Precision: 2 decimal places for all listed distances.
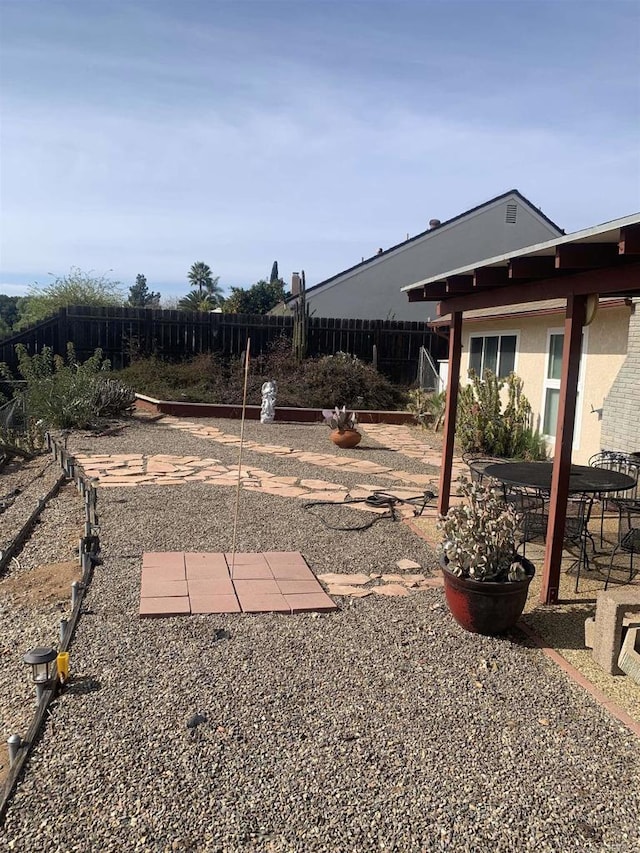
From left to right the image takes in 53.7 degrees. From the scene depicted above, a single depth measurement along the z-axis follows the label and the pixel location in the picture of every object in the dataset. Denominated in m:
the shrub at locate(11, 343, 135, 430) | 10.62
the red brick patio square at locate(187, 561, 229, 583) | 4.50
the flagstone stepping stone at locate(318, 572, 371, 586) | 4.58
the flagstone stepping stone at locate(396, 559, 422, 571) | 4.98
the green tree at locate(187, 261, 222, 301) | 80.36
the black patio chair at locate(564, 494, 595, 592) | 4.86
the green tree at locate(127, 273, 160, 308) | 54.76
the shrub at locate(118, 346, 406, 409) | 14.29
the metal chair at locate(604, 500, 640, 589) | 4.47
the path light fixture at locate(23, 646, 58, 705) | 2.83
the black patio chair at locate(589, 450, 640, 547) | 5.90
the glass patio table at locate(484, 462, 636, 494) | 4.63
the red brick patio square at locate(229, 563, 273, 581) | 4.54
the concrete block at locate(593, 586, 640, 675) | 3.35
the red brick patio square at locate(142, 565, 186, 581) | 4.42
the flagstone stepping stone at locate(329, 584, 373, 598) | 4.37
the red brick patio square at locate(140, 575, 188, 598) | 4.13
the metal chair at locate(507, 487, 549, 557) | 5.11
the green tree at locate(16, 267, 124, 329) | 22.61
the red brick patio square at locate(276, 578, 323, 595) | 4.33
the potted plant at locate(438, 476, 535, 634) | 3.68
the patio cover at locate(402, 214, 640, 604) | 3.49
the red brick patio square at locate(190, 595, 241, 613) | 3.96
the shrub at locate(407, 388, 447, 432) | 12.72
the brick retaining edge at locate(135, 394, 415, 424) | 13.36
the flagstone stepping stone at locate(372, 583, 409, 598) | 4.41
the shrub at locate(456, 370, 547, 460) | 9.94
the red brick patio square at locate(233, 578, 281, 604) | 4.27
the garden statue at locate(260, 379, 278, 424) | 13.16
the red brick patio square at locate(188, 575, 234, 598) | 4.22
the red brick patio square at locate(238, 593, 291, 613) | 4.00
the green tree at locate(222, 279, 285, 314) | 37.34
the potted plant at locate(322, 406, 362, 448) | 10.21
